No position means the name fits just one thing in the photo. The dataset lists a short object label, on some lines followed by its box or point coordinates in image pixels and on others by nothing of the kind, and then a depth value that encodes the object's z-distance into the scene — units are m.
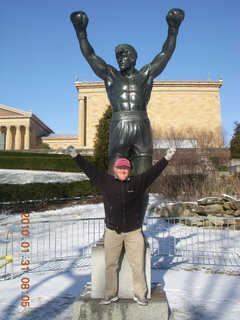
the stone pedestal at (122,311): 2.88
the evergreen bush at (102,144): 16.28
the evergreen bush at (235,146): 16.55
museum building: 43.47
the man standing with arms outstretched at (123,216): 2.84
